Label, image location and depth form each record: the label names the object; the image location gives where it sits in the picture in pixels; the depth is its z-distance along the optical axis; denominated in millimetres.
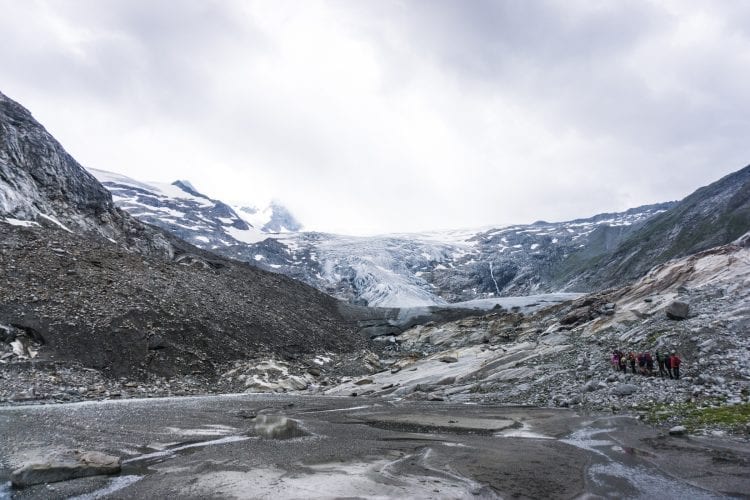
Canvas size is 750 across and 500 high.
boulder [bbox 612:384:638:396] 23312
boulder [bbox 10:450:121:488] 9734
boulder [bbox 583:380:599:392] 25597
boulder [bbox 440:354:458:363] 44156
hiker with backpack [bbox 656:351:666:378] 25047
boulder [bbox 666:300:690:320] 32812
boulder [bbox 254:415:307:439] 16578
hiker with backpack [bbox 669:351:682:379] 24109
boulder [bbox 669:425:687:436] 14453
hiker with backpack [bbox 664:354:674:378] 24570
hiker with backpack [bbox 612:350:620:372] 28453
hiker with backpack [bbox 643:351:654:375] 25766
